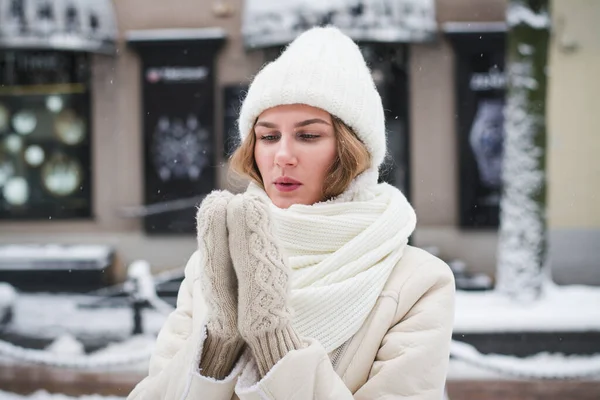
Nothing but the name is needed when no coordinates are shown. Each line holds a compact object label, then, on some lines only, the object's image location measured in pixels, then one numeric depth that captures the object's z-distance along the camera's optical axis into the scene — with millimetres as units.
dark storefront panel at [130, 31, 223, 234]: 5117
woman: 1258
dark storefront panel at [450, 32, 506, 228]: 4996
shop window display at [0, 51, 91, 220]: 5434
